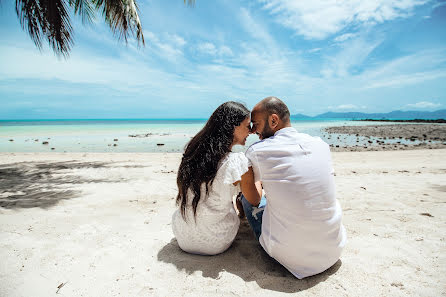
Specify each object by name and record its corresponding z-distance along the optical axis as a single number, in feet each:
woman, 6.46
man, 5.70
